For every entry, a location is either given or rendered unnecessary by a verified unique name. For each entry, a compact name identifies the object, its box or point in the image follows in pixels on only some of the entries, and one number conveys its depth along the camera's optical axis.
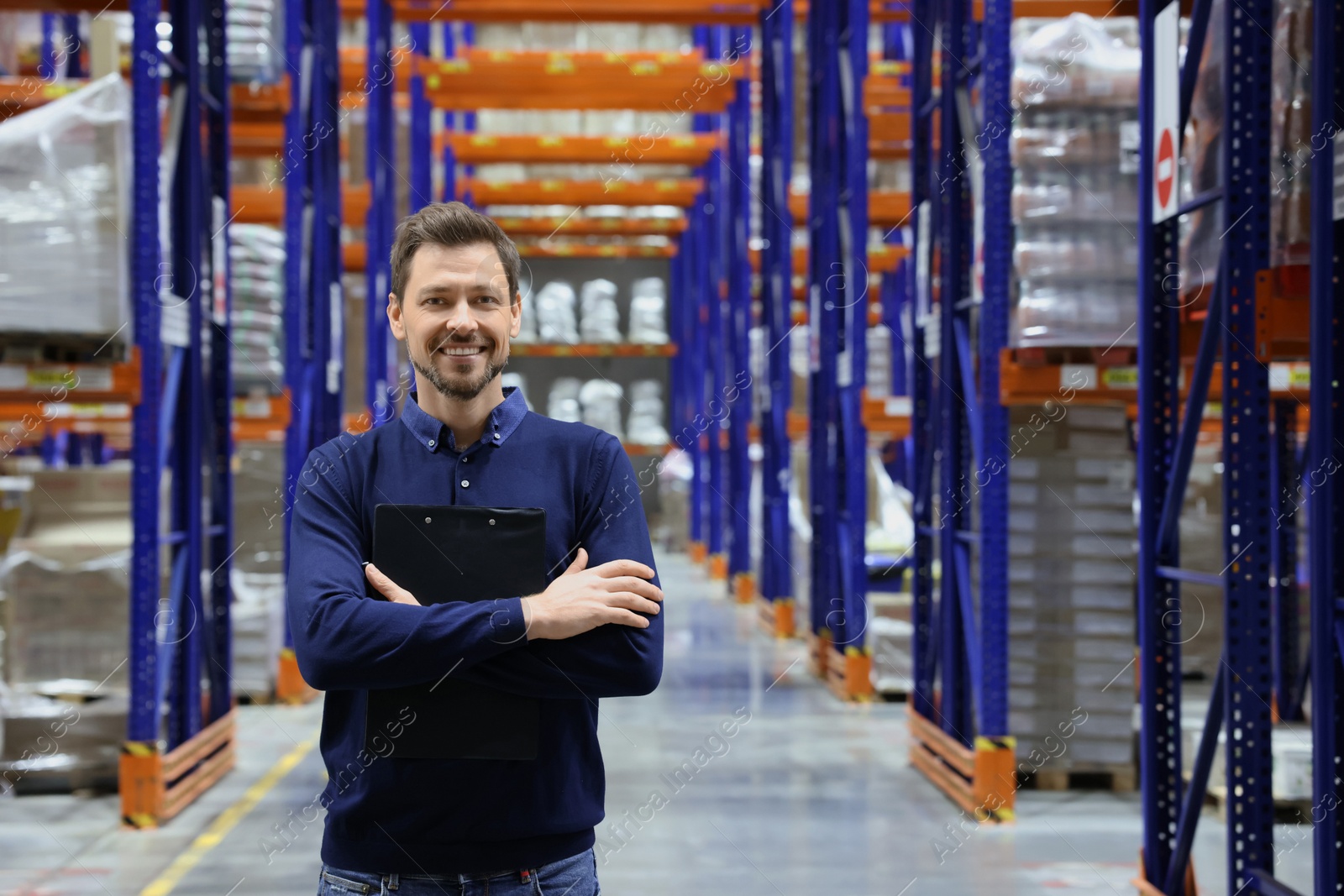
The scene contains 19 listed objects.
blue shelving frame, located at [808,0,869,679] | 10.05
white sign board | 4.77
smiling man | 2.08
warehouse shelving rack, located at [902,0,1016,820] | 6.54
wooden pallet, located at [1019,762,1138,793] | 7.25
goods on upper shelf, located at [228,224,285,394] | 9.25
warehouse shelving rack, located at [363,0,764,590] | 13.66
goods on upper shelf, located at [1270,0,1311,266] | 4.36
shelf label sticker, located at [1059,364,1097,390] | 6.52
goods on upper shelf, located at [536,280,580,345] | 22.97
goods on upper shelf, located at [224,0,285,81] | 8.91
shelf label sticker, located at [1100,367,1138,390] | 6.57
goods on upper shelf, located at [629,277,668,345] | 23.33
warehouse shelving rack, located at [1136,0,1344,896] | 3.62
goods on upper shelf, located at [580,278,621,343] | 23.08
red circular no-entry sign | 4.75
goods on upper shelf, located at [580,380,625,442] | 22.73
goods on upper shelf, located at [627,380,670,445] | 23.02
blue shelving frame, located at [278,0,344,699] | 9.79
